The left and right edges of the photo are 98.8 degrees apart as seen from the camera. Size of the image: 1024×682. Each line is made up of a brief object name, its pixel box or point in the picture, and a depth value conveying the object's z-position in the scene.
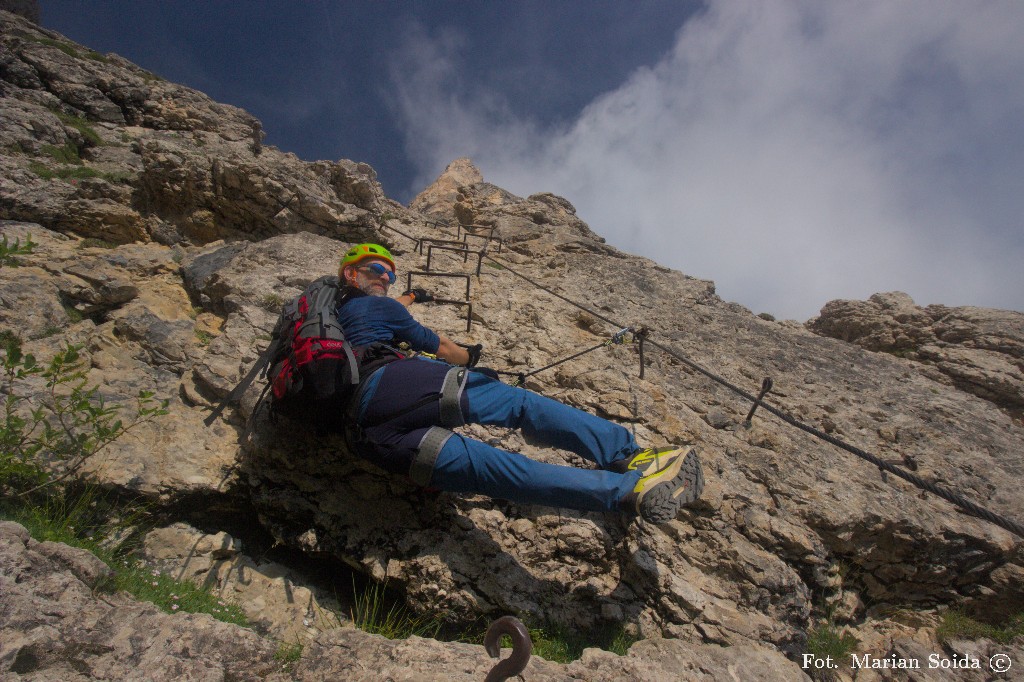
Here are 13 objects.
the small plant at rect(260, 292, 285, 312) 5.81
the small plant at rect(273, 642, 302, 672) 2.29
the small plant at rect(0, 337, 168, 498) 2.94
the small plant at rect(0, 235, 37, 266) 3.46
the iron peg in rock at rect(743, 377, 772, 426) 4.97
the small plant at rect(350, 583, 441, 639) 3.21
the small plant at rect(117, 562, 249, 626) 2.70
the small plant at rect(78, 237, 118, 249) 6.21
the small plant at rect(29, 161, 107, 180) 6.61
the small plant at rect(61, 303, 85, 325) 4.82
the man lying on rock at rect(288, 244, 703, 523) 3.20
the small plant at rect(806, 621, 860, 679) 3.85
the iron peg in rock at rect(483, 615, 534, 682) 2.09
